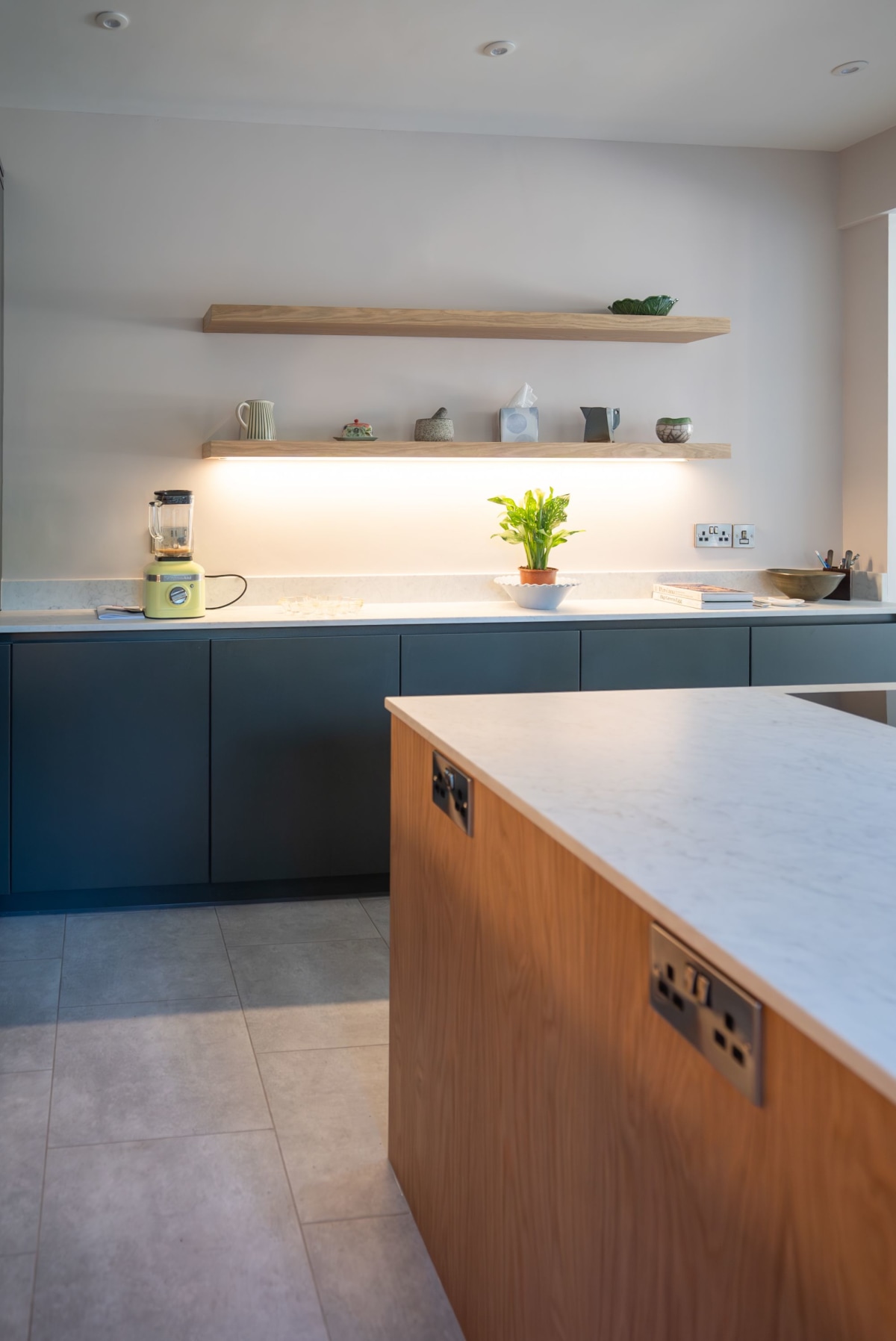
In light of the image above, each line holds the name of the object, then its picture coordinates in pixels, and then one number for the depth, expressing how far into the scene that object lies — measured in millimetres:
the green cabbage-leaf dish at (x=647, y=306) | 4008
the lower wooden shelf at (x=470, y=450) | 3729
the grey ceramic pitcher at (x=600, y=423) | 4105
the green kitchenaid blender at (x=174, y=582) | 3557
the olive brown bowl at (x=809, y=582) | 4191
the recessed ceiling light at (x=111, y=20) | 3129
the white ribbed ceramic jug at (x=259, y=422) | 3803
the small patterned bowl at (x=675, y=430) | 4113
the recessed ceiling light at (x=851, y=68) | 3529
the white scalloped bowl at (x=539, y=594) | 3895
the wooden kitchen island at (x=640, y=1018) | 786
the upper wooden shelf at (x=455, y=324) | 3697
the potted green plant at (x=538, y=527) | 3984
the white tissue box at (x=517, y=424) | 4035
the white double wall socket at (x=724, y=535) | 4391
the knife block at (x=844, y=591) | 4375
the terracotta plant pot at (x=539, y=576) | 3969
